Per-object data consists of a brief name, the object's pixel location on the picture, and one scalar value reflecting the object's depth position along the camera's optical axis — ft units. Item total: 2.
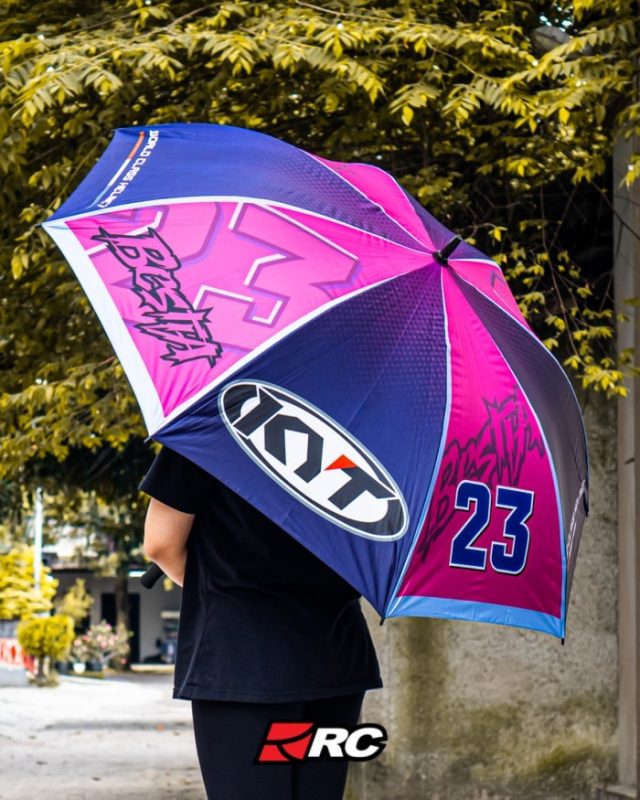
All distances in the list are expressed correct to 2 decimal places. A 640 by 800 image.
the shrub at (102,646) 119.96
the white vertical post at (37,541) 109.71
